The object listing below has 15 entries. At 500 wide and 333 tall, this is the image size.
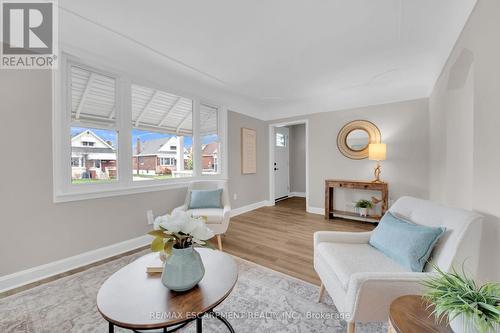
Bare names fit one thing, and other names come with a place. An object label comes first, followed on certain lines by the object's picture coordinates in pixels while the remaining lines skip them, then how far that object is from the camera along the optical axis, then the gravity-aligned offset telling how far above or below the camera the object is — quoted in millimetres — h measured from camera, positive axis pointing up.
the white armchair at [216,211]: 2512 -591
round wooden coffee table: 878 -641
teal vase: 1026 -531
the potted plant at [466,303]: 598 -433
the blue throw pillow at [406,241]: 1172 -478
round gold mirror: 3691 +500
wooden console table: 3359 -511
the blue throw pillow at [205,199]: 2848 -466
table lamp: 3344 +225
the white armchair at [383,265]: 1035 -618
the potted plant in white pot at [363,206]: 3562 -721
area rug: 1356 -1053
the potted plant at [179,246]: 1023 -410
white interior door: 5691 +65
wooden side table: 737 -584
